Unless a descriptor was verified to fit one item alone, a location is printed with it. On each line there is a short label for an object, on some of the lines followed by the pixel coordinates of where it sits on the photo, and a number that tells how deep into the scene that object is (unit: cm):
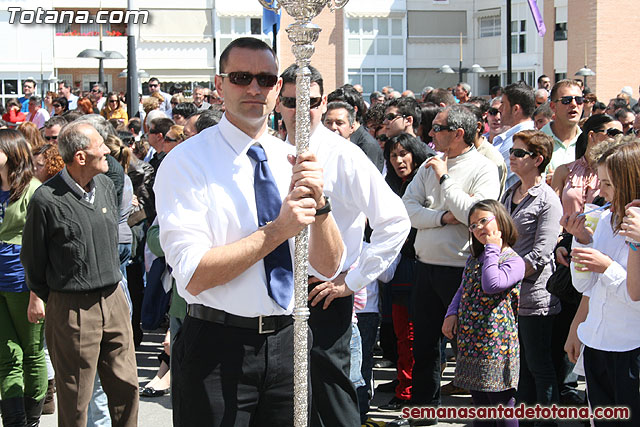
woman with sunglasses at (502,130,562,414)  608
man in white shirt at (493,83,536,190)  860
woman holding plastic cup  446
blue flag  1518
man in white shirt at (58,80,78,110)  1986
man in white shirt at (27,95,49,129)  1617
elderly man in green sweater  545
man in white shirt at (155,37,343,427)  332
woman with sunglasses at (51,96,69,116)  1664
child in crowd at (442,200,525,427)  549
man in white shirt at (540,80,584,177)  777
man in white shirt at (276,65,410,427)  454
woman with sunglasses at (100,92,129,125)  1638
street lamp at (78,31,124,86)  2191
